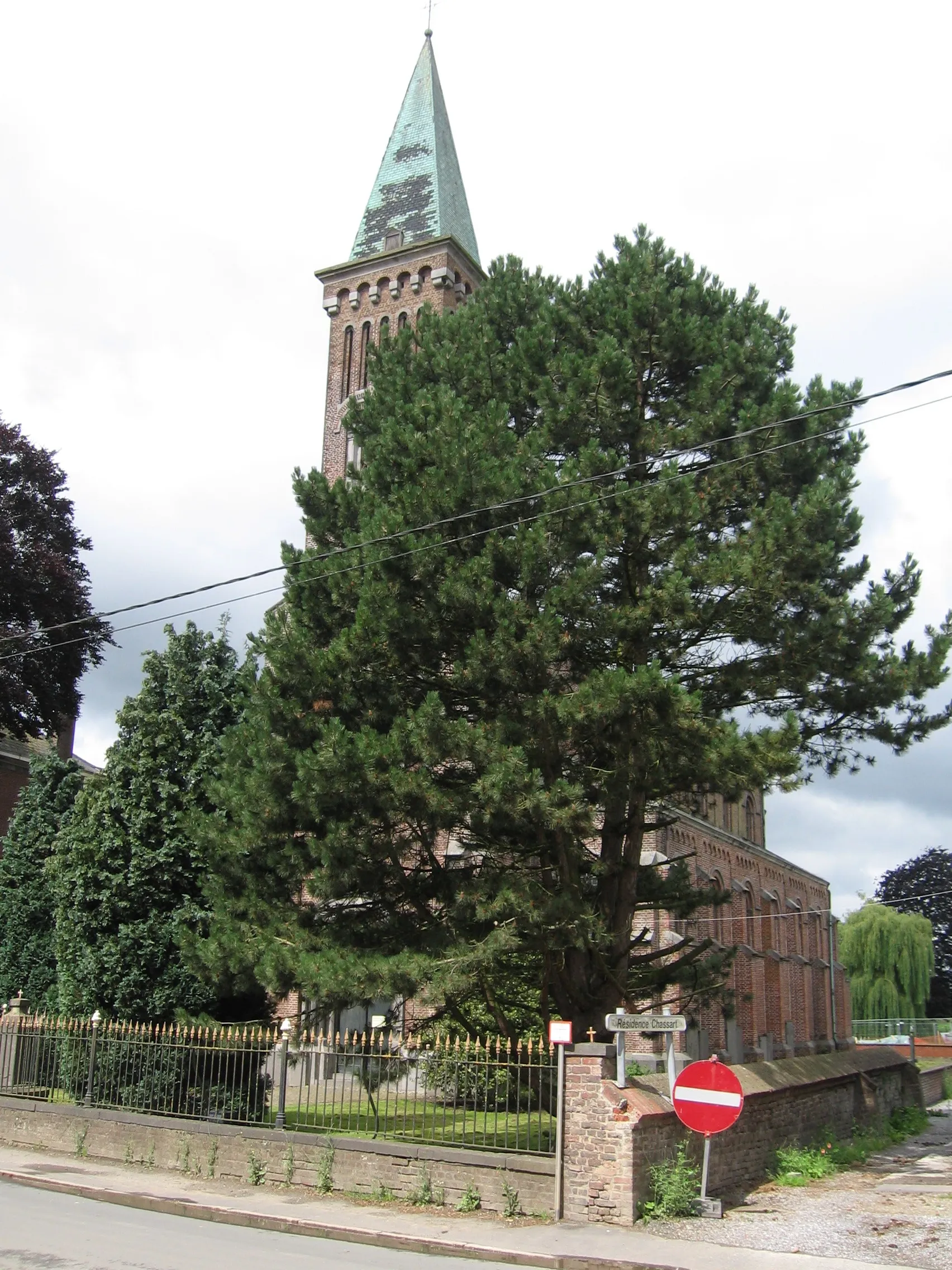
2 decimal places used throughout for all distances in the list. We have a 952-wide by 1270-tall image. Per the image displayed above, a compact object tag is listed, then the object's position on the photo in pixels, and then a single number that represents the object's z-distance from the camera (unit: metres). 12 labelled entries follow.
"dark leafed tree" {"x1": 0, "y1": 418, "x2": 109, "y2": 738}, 29.31
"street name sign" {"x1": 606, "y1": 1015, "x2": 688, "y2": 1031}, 11.58
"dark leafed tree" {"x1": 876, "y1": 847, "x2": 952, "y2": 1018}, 74.19
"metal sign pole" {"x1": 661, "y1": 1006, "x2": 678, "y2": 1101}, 12.27
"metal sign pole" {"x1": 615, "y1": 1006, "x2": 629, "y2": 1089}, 11.83
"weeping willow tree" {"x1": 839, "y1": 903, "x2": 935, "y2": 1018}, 57.16
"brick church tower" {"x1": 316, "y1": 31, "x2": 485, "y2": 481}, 35.88
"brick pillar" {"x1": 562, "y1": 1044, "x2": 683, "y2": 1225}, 11.27
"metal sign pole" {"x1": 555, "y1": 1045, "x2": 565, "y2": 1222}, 11.40
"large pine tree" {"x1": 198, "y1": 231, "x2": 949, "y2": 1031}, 12.55
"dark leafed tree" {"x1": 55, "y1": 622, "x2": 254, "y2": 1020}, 16.41
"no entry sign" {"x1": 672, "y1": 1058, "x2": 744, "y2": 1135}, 11.55
